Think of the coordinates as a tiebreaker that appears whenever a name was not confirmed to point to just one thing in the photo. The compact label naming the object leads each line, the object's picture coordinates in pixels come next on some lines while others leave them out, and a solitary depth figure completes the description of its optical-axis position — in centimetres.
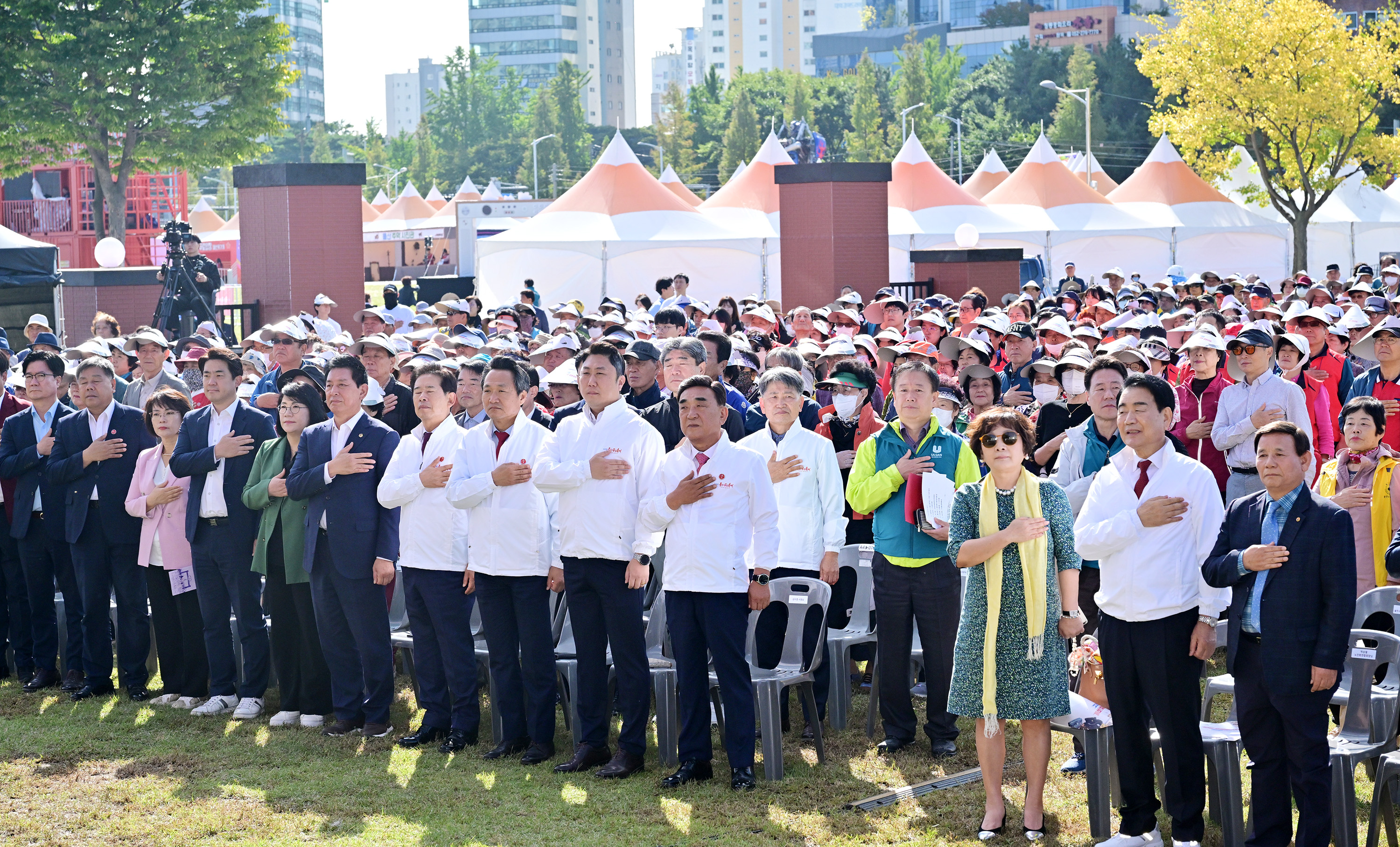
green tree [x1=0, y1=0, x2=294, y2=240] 2945
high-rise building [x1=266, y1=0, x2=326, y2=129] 17825
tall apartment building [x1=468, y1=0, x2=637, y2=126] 18462
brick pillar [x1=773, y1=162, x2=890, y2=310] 2473
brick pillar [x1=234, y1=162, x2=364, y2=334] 2153
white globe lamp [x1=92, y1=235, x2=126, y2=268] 2388
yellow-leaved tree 3272
